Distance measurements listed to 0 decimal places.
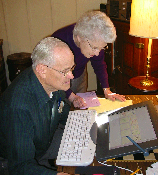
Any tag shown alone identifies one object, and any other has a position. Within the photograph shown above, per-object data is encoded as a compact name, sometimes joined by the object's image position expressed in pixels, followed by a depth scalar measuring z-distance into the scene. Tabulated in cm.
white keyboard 90
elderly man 90
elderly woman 130
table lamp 167
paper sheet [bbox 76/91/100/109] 139
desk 86
